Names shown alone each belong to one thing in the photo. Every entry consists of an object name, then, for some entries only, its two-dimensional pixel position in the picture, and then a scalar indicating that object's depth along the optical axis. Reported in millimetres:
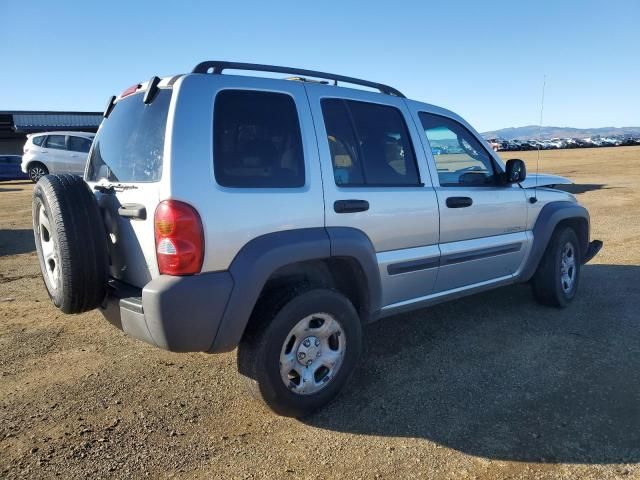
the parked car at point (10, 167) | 21625
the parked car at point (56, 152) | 15672
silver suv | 2586
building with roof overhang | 32141
